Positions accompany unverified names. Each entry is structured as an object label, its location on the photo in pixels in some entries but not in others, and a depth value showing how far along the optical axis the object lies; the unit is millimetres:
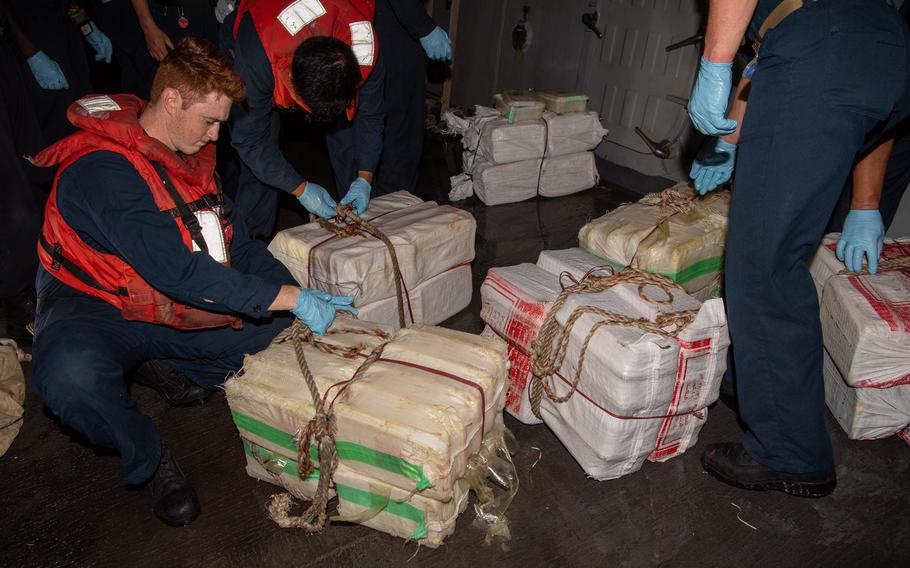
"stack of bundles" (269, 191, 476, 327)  2306
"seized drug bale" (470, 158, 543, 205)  4066
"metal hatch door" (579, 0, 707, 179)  4145
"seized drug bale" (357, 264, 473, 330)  2439
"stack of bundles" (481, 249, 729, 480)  1829
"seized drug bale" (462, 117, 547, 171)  3979
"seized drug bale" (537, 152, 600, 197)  4234
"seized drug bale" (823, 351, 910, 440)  2191
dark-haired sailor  2145
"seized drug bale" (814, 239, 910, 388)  2070
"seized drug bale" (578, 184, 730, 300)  2484
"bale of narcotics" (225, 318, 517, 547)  1604
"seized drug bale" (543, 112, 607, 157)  4133
